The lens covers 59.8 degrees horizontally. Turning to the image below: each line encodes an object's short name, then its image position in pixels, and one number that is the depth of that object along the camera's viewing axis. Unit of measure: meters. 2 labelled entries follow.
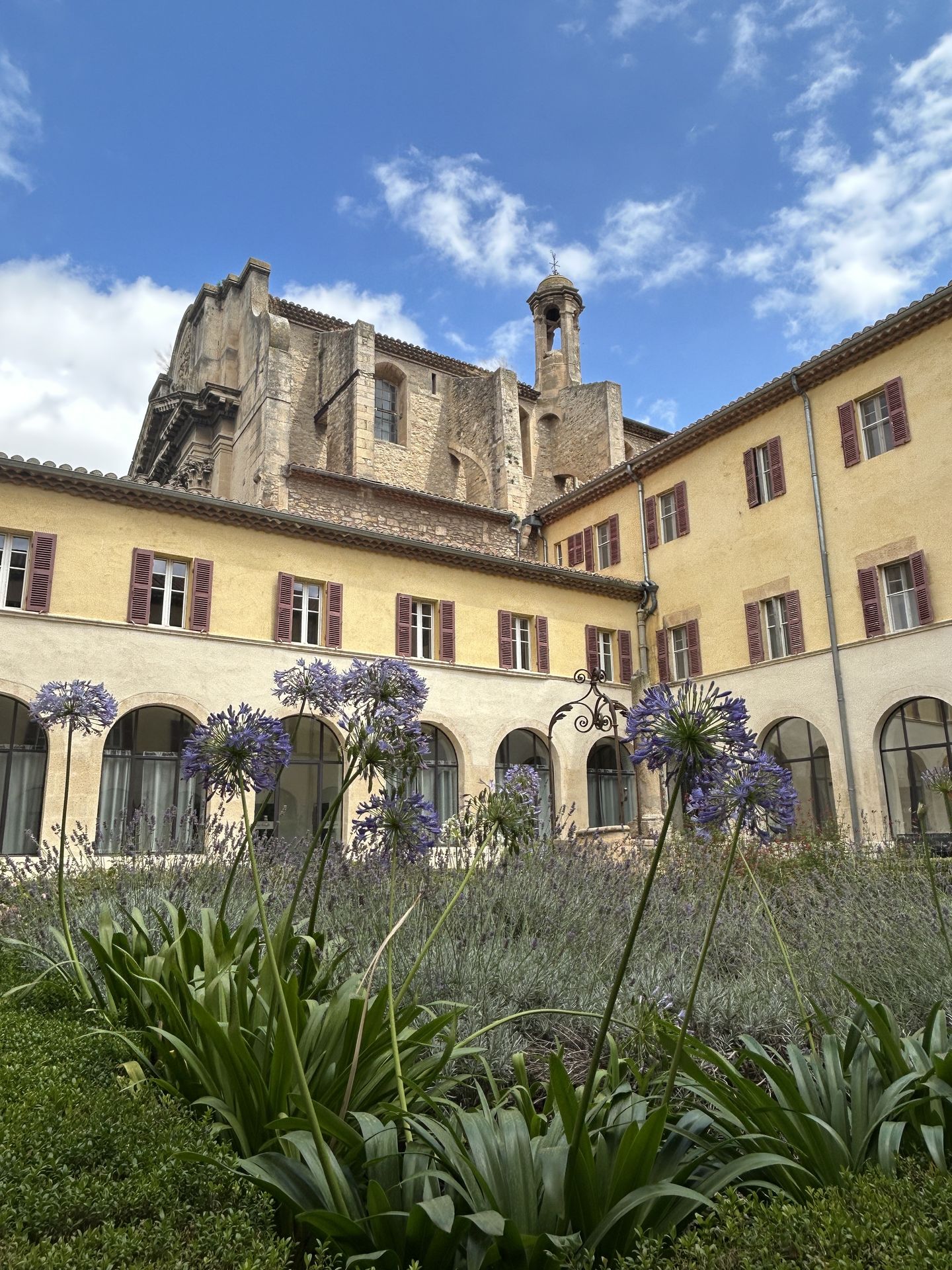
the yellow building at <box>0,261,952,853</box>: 14.74
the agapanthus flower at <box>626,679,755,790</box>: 2.75
